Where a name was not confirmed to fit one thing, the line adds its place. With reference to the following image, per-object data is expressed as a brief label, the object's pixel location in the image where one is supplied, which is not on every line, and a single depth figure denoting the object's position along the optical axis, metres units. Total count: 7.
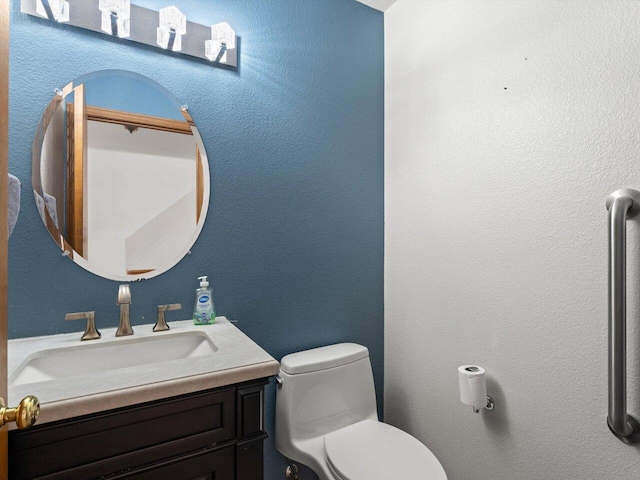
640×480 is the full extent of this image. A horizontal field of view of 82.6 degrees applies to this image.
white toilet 1.23
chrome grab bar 0.94
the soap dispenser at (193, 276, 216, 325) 1.36
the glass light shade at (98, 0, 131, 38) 1.21
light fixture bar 1.18
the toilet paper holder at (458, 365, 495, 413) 1.30
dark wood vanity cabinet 0.75
